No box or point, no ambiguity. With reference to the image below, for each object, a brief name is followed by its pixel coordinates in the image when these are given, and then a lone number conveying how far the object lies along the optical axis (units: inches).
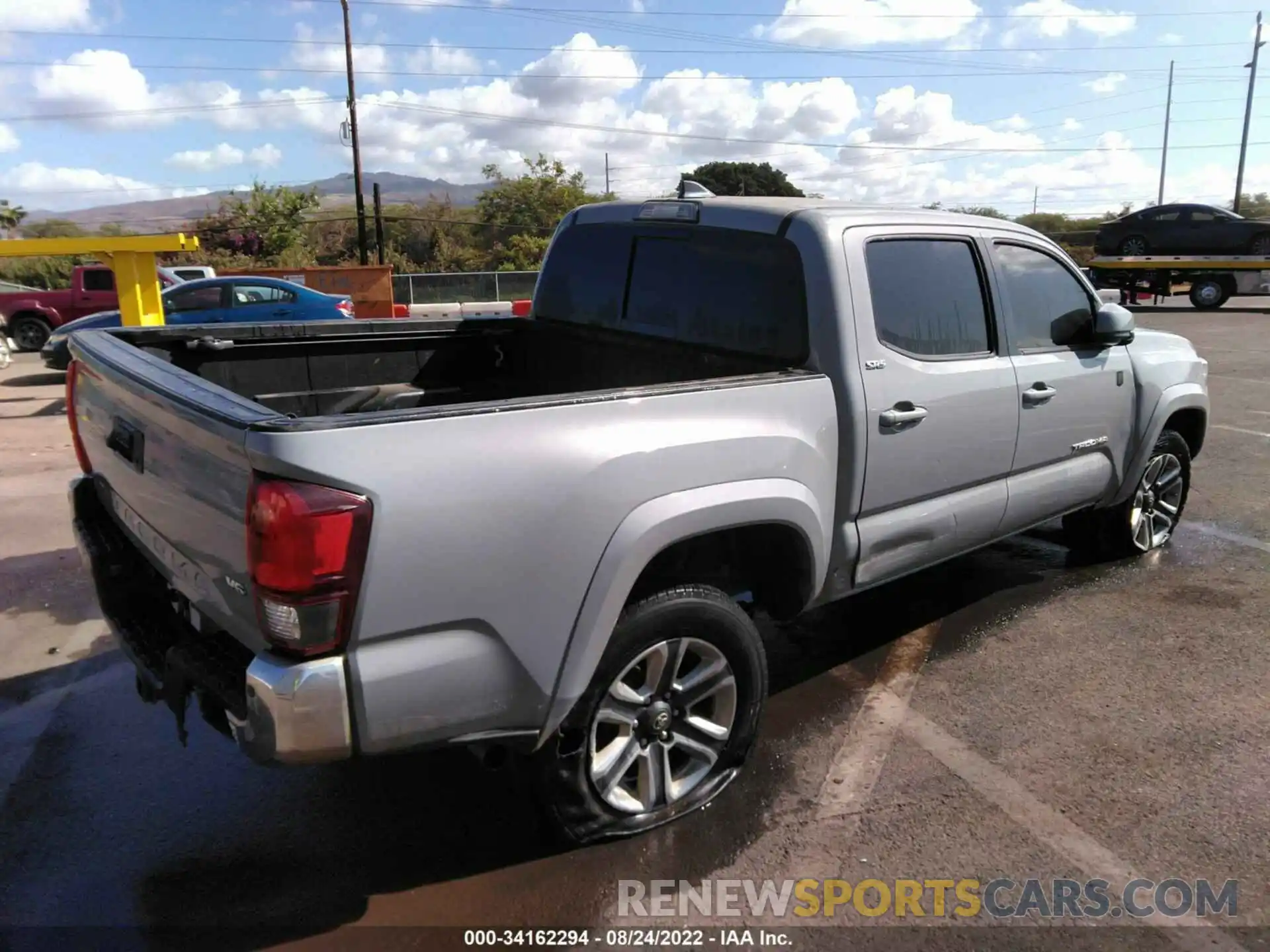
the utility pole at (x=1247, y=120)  1792.6
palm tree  2154.3
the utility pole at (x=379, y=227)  1355.8
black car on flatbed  932.6
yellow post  335.3
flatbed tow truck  930.1
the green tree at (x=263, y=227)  1733.5
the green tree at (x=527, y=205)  1913.1
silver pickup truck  86.5
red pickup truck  697.0
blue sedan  544.1
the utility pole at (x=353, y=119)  1214.9
